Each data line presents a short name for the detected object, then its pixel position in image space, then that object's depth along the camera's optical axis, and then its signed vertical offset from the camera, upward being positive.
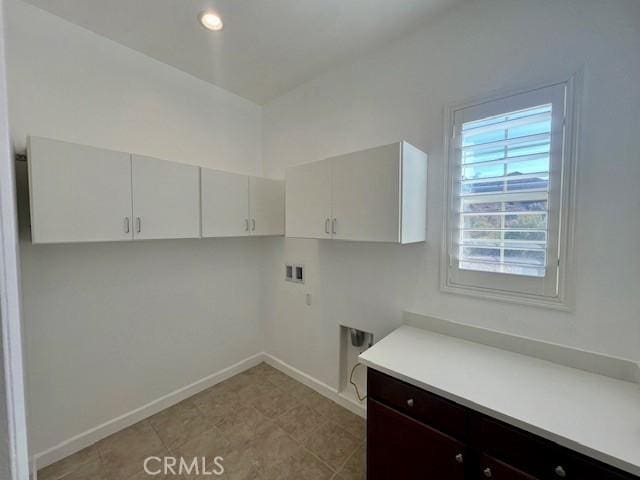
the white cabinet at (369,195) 1.67 +0.23
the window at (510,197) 1.45 +0.19
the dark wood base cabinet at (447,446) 1.03 -0.97
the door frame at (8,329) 0.44 -0.17
